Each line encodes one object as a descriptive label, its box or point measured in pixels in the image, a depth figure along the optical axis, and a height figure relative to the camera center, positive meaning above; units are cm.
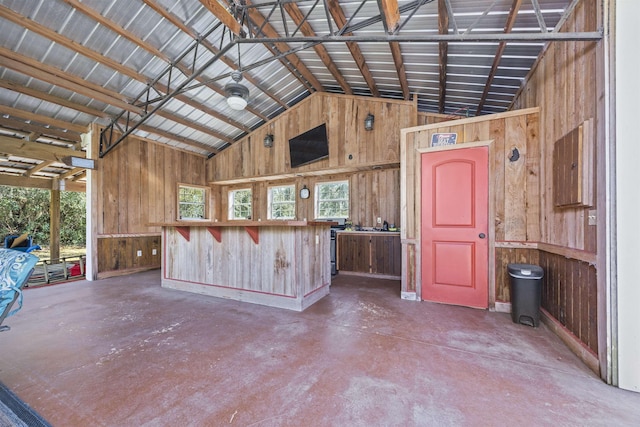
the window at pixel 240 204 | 772 +27
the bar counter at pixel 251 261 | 332 -73
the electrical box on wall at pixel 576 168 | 206 +37
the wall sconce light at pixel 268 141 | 661 +188
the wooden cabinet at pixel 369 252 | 517 -88
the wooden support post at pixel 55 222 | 765 -26
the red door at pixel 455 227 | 333 -22
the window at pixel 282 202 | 693 +29
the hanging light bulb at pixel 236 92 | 378 +184
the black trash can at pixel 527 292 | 274 -91
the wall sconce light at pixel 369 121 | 528 +190
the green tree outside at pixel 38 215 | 1014 -5
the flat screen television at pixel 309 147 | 582 +156
